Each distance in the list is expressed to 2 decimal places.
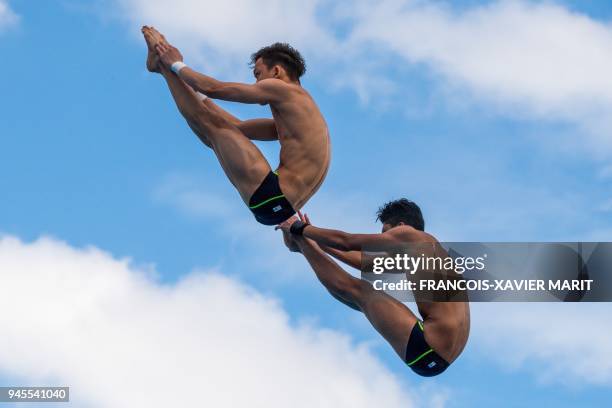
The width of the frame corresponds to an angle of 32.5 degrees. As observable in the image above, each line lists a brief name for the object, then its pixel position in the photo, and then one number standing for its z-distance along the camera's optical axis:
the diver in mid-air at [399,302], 12.27
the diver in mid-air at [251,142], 12.09
